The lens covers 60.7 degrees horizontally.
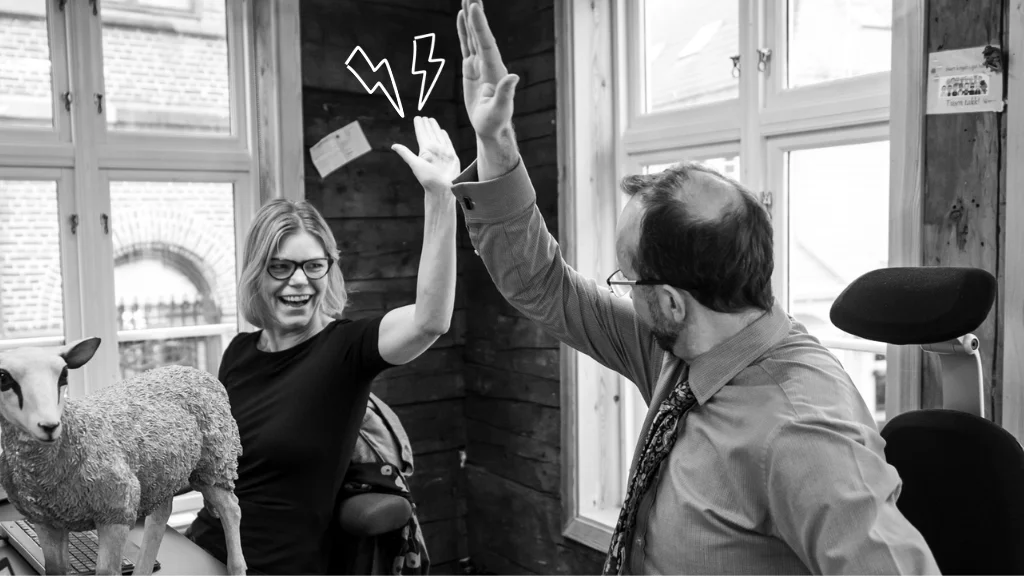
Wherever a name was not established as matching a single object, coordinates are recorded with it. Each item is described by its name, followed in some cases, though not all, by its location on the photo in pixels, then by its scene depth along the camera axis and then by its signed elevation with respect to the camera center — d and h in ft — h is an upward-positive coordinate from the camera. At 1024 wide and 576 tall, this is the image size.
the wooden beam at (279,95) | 9.16 +1.64
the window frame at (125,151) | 8.50 +1.03
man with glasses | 3.28 -0.73
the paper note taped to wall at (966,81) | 5.36 +1.01
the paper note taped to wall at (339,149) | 9.52 +1.11
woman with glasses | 5.09 -0.72
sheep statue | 3.16 -0.78
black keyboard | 3.88 -1.39
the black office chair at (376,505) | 5.72 -1.69
